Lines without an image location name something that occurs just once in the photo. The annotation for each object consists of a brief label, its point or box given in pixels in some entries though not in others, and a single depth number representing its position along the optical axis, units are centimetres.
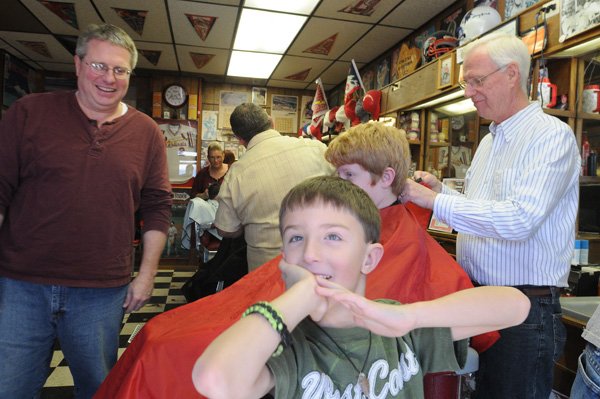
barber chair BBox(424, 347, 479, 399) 114
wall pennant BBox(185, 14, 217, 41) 436
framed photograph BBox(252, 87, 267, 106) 719
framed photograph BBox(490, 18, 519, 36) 259
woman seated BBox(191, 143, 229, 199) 507
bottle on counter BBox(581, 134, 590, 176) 247
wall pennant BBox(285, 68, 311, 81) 621
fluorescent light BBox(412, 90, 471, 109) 325
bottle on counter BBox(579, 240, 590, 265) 237
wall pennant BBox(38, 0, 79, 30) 417
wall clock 680
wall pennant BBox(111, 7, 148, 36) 431
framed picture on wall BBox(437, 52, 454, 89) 316
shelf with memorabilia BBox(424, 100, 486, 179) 335
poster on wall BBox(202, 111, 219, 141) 707
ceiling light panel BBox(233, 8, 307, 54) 425
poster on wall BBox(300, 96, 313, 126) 739
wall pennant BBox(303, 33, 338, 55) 483
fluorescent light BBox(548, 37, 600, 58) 217
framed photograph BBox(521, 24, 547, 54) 238
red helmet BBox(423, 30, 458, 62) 347
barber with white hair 142
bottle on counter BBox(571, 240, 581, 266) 234
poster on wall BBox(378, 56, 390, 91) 516
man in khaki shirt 240
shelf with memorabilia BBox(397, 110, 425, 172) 396
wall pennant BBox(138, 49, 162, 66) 561
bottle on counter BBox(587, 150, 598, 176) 247
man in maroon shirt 147
